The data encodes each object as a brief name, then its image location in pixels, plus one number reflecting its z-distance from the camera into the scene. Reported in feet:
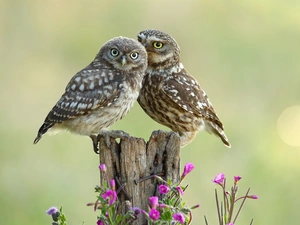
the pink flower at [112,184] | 19.84
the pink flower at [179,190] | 20.29
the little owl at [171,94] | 32.07
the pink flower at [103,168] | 19.95
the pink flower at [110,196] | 19.61
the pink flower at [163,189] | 20.26
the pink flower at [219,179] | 20.43
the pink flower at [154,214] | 19.25
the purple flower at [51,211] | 20.75
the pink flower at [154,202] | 19.42
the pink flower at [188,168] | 20.71
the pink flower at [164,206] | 19.70
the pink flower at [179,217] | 19.60
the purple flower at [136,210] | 20.67
